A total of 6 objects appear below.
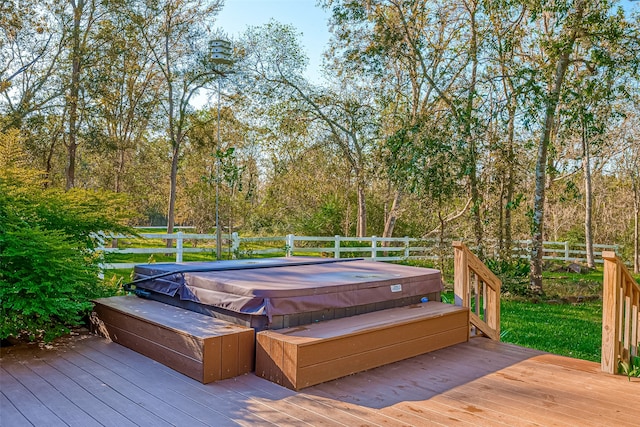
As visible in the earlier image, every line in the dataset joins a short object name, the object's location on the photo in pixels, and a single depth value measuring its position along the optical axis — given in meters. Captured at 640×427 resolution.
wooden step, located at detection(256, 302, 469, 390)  3.03
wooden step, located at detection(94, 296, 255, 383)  3.06
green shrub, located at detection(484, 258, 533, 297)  8.77
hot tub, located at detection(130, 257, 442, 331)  3.34
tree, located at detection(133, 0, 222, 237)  13.77
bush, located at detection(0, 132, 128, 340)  3.53
